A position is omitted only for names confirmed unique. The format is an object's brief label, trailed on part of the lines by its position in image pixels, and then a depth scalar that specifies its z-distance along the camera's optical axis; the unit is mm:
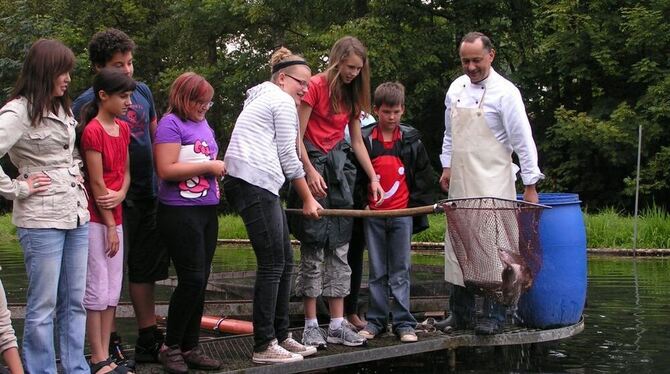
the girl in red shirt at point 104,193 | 5254
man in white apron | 6543
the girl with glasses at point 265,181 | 5582
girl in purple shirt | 5379
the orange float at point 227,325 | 7848
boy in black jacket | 6703
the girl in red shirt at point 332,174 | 6215
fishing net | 6348
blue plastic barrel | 6941
